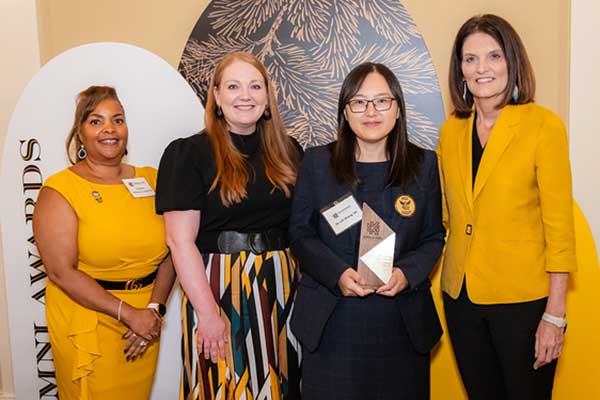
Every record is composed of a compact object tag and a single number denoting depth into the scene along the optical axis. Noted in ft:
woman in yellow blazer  6.09
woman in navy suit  6.47
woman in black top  6.85
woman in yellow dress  7.23
